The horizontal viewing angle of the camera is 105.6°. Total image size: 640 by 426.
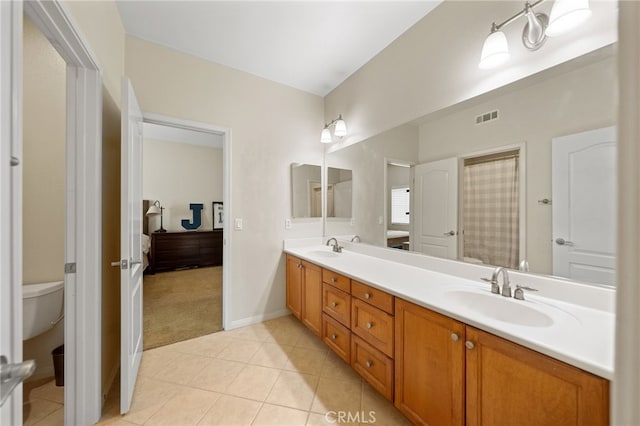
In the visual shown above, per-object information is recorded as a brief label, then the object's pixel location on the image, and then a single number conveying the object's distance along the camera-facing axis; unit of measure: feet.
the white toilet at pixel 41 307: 4.89
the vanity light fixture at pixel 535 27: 3.49
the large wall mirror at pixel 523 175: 3.57
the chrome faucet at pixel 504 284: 4.05
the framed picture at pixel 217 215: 18.08
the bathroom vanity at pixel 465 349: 2.60
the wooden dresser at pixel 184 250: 15.05
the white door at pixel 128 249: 4.69
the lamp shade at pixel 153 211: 15.29
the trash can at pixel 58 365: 5.39
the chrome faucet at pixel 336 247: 8.76
